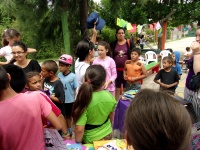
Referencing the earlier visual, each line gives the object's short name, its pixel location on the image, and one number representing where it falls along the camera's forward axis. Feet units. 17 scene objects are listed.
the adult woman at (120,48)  12.16
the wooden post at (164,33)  33.61
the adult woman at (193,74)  7.17
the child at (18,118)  4.05
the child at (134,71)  11.37
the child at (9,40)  9.77
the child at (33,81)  7.13
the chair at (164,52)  24.37
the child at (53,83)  7.97
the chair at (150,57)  27.96
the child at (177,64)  15.69
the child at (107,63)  10.21
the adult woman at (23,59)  8.16
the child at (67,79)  9.01
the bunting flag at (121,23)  22.90
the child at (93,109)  5.90
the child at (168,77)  11.72
